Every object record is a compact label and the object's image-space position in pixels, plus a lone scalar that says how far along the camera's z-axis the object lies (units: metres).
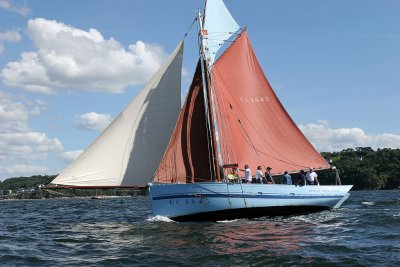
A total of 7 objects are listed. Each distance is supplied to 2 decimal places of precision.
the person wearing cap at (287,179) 34.39
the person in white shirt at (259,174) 33.18
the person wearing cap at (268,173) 34.37
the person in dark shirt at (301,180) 34.60
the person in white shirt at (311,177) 35.31
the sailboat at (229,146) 30.56
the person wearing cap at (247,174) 32.28
